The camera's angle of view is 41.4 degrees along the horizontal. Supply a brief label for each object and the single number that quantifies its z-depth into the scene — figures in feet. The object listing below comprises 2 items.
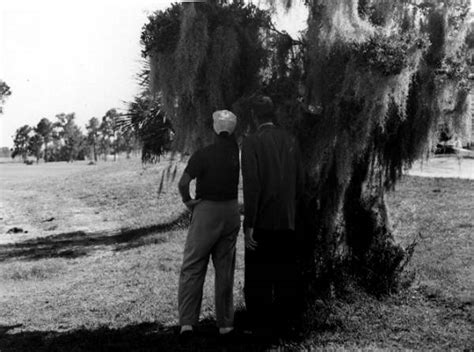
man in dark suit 15.94
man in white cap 16.01
